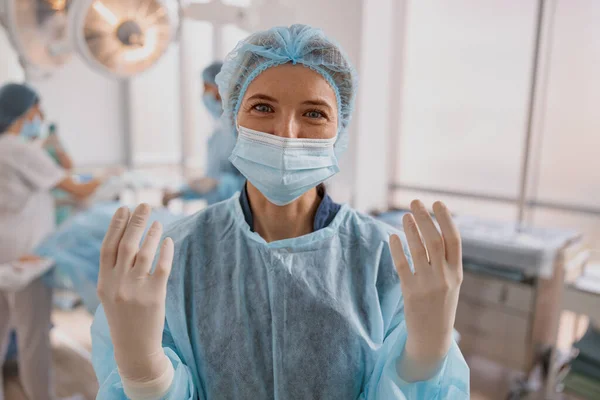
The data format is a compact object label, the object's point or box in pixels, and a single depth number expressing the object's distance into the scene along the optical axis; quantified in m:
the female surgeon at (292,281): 0.73
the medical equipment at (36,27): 1.98
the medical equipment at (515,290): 2.15
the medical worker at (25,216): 2.17
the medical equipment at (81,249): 2.03
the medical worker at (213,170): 2.49
